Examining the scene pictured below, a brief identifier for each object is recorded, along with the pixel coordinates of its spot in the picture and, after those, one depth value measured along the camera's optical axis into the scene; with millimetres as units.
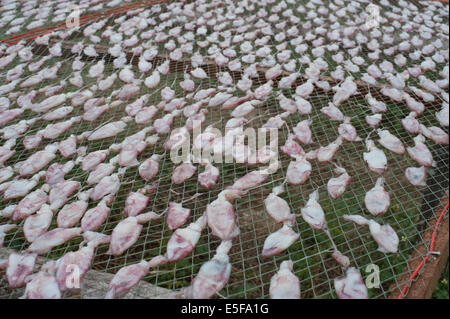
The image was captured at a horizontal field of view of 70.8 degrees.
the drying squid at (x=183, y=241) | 1427
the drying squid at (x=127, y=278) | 1311
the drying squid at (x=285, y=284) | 1280
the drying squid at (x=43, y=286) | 1272
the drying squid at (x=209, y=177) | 1721
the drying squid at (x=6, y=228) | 1578
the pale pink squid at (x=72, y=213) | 1574
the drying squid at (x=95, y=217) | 1549
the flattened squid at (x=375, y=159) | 1757
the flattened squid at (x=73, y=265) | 1329
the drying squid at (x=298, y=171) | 1710
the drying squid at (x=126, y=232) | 1486
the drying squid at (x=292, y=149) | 1845
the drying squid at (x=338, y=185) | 1678
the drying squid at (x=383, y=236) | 1449
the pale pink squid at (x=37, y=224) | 1530
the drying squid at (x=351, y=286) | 1271
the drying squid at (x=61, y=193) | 1646
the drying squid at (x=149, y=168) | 1795
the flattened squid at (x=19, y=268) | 1347
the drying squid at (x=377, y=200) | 1588
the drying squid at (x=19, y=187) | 1713
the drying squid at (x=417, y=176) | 1701
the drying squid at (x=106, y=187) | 1694
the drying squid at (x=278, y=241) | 1450
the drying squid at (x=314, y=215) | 1546
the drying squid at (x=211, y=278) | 1269
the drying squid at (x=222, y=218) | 1461
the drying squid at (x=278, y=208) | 1545
